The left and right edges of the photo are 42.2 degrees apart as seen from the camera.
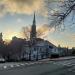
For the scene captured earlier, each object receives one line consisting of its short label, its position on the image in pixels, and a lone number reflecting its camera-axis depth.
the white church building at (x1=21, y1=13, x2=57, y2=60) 34.80
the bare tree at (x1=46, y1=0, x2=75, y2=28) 5.62
